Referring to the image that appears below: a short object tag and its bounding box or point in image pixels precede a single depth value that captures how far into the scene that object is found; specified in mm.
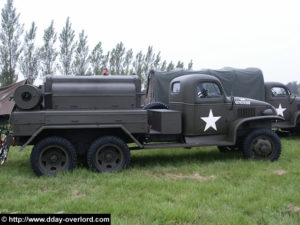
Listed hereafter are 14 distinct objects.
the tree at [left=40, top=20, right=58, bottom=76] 21828
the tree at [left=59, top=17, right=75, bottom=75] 22422
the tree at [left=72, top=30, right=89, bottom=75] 22812
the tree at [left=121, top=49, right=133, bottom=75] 25250
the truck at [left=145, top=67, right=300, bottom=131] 9883
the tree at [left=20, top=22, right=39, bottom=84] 21422
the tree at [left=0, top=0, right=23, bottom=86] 20469
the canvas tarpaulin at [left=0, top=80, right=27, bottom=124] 11703
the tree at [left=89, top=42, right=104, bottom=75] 23484
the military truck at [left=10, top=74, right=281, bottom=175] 5352
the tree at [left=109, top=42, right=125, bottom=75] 24641
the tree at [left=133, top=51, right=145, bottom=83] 25797
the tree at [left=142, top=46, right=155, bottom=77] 26391
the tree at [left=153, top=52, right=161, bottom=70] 26844
